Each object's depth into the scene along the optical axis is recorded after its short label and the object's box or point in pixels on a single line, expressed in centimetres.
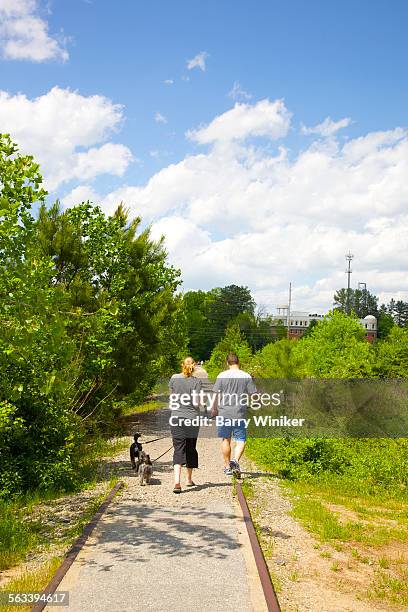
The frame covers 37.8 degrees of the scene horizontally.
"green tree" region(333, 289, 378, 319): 16762
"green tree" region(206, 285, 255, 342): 11631
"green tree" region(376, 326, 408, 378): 3148
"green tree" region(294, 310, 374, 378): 2428
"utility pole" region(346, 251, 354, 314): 10266
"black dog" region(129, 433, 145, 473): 1113
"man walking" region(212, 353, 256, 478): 1015
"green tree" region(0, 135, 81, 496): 617
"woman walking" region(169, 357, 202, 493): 945
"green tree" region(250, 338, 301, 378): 1788
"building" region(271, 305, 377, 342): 14512
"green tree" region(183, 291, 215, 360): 10175
